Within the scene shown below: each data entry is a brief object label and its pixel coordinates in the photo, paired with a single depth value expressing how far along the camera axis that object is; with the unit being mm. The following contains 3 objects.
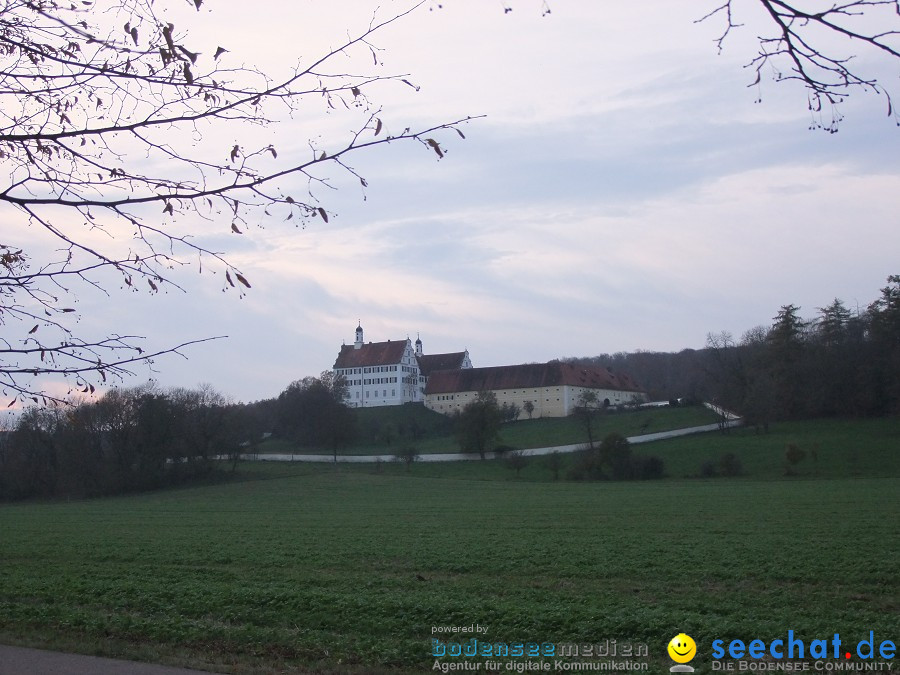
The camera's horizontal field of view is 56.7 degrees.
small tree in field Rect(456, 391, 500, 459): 84438
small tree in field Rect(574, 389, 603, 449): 86750
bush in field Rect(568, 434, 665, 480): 64250
